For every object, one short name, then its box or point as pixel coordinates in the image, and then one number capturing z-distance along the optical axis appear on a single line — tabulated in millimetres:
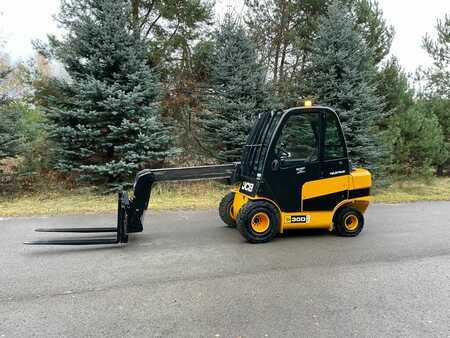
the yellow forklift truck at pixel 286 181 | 5227
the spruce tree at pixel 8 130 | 9234
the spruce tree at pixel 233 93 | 10898
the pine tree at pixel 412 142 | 12250
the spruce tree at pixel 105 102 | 9320
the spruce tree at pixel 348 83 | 10750
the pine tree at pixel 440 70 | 17875
